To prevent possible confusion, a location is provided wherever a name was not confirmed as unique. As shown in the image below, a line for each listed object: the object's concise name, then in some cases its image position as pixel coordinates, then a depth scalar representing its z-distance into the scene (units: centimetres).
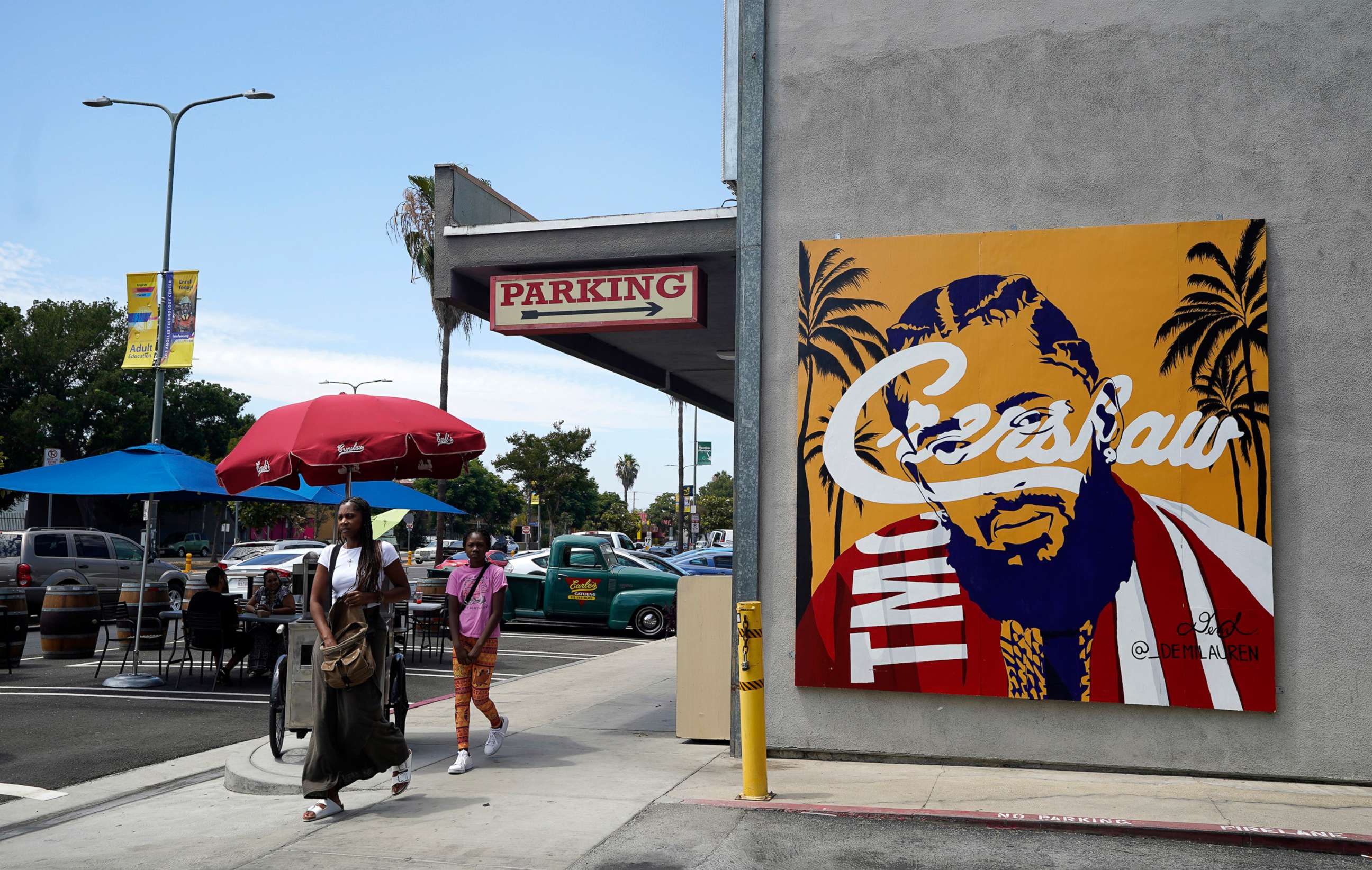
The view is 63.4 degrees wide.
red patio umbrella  816
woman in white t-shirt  666
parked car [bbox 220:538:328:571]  2893
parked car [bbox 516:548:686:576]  2092
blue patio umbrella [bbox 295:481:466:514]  1365
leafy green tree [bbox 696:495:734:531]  8714
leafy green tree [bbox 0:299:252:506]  5009
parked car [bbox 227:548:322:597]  2444
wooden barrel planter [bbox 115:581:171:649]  1421
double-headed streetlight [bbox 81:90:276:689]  1255
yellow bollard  680
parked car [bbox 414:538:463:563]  4734
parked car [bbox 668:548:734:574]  2531
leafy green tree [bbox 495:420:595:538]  6262
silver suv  2006
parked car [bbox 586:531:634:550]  3569
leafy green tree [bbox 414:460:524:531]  9331
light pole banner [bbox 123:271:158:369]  1709
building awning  919
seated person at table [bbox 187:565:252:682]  1266
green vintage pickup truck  2036
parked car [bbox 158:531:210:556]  5719
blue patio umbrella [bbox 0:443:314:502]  1176
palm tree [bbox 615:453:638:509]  14762
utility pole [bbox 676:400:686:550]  5944
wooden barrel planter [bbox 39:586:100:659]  1541
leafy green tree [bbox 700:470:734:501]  13900
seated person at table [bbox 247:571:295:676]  1327
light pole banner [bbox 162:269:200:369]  1695
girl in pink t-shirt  804
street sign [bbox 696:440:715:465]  5216
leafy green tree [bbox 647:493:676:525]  12062
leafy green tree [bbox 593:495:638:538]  8994
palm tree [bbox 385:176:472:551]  3478
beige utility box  891
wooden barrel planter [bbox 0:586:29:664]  1386
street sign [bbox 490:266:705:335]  916
